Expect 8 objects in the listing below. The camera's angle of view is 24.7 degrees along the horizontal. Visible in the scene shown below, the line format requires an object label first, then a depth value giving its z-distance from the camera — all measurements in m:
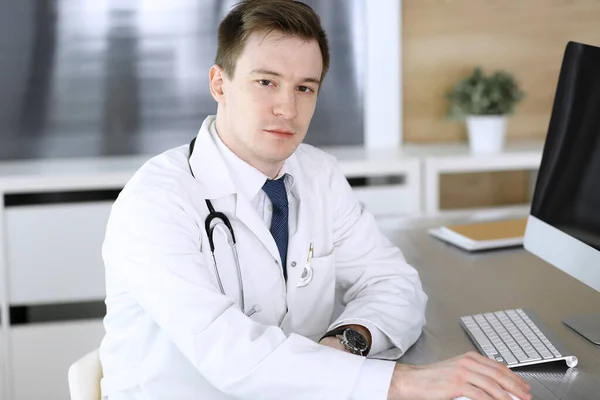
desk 2.16
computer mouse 2.04
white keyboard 2.18
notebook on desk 2.77
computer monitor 2.28
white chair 2.20
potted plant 3.57
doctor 2.07
